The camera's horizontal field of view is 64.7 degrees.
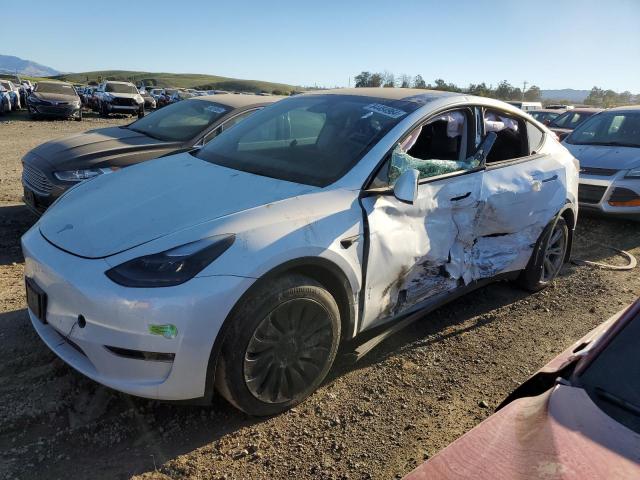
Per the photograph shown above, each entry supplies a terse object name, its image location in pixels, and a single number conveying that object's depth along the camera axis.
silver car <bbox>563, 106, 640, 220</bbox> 6.70
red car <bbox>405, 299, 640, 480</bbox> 1.46
